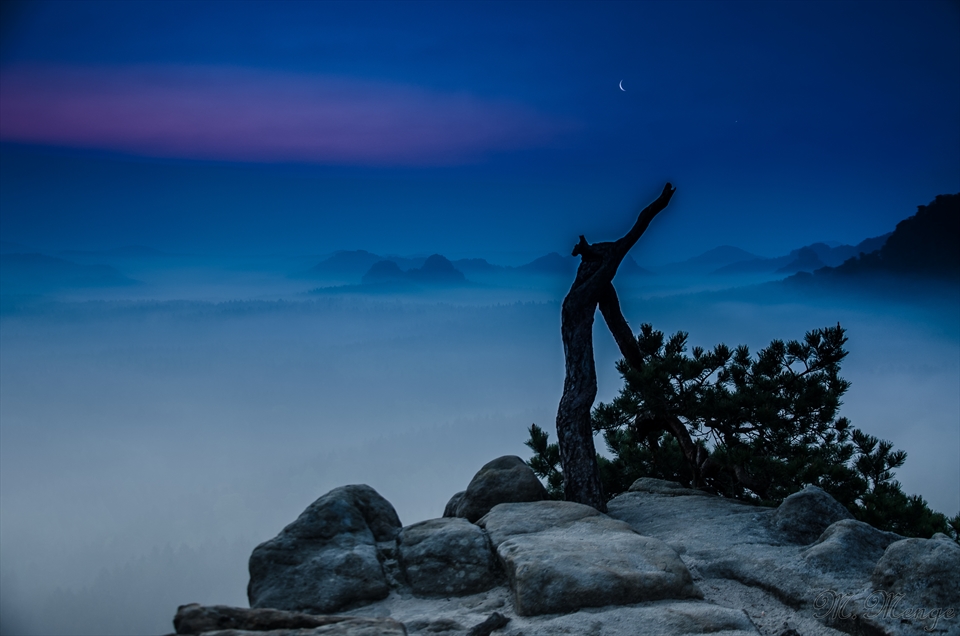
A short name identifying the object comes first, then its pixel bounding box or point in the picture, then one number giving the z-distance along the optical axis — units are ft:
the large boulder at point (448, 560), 17.42
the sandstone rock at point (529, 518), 19.88
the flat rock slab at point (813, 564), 14.67
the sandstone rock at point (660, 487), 28.63
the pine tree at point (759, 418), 25.96
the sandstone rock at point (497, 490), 23.56
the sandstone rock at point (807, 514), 21.11
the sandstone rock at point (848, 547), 17.54
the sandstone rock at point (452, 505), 25.11
